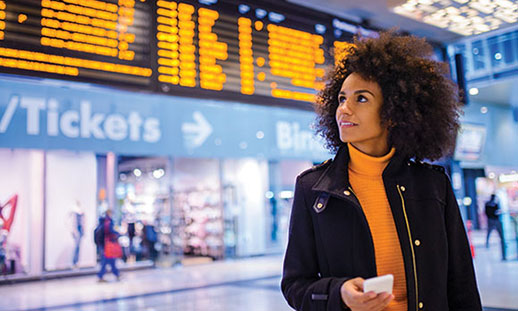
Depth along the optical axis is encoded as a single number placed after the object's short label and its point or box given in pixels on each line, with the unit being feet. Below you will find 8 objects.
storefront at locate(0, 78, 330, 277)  34.09
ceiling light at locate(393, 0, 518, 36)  12.59
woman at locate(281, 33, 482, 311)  4.67
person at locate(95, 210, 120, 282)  33.71
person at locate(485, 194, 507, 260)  25.16
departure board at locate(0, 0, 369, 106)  10.68
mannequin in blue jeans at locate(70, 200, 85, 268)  37.35
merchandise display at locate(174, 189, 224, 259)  45.44
